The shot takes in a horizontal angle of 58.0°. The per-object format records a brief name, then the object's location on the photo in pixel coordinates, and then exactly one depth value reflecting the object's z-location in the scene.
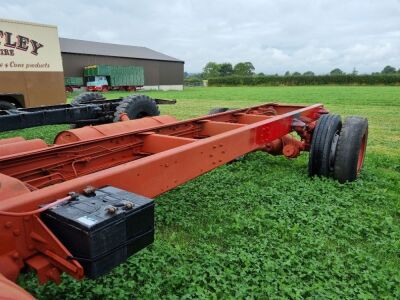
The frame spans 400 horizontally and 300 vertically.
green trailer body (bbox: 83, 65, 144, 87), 37.03
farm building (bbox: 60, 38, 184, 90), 38.03
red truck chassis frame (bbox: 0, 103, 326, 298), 1.72
